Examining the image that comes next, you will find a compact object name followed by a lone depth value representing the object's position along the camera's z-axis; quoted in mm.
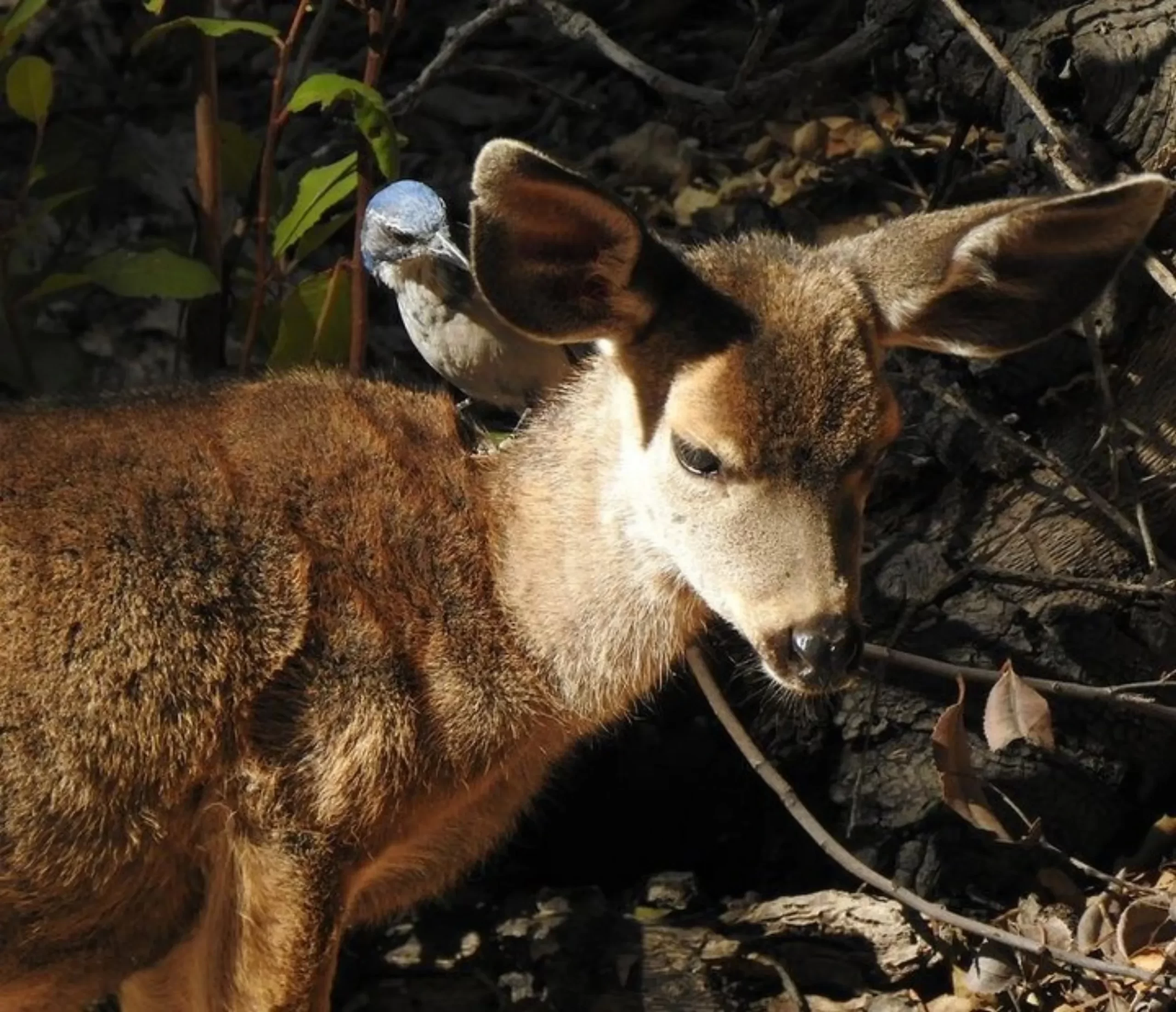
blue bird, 10812
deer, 8062
